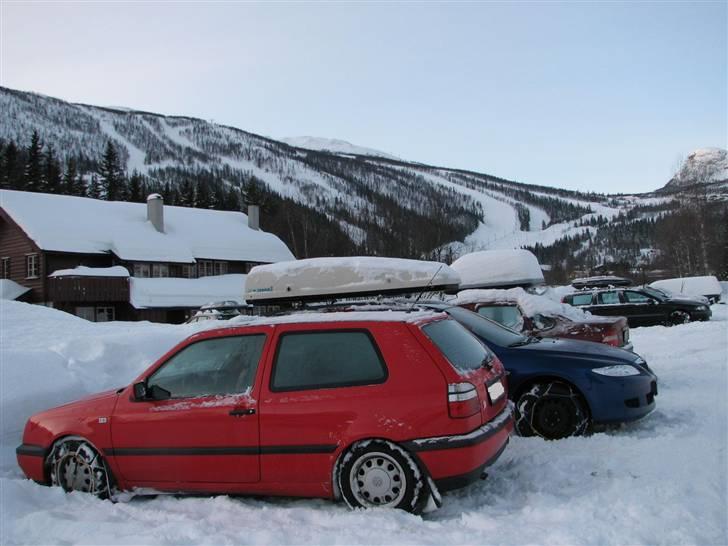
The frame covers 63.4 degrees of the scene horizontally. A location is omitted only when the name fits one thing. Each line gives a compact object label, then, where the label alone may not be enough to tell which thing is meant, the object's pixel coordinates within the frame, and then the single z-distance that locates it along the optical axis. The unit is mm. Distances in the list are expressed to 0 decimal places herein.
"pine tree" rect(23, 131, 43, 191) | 67562
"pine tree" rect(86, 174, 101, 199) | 76000
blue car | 5996
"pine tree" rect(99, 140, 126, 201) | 75250
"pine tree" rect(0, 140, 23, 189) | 67312
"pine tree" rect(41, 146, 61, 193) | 68000
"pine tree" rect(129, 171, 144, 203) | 70938
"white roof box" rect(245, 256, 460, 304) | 6559
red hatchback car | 4184
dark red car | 8688
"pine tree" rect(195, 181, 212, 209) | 72688
